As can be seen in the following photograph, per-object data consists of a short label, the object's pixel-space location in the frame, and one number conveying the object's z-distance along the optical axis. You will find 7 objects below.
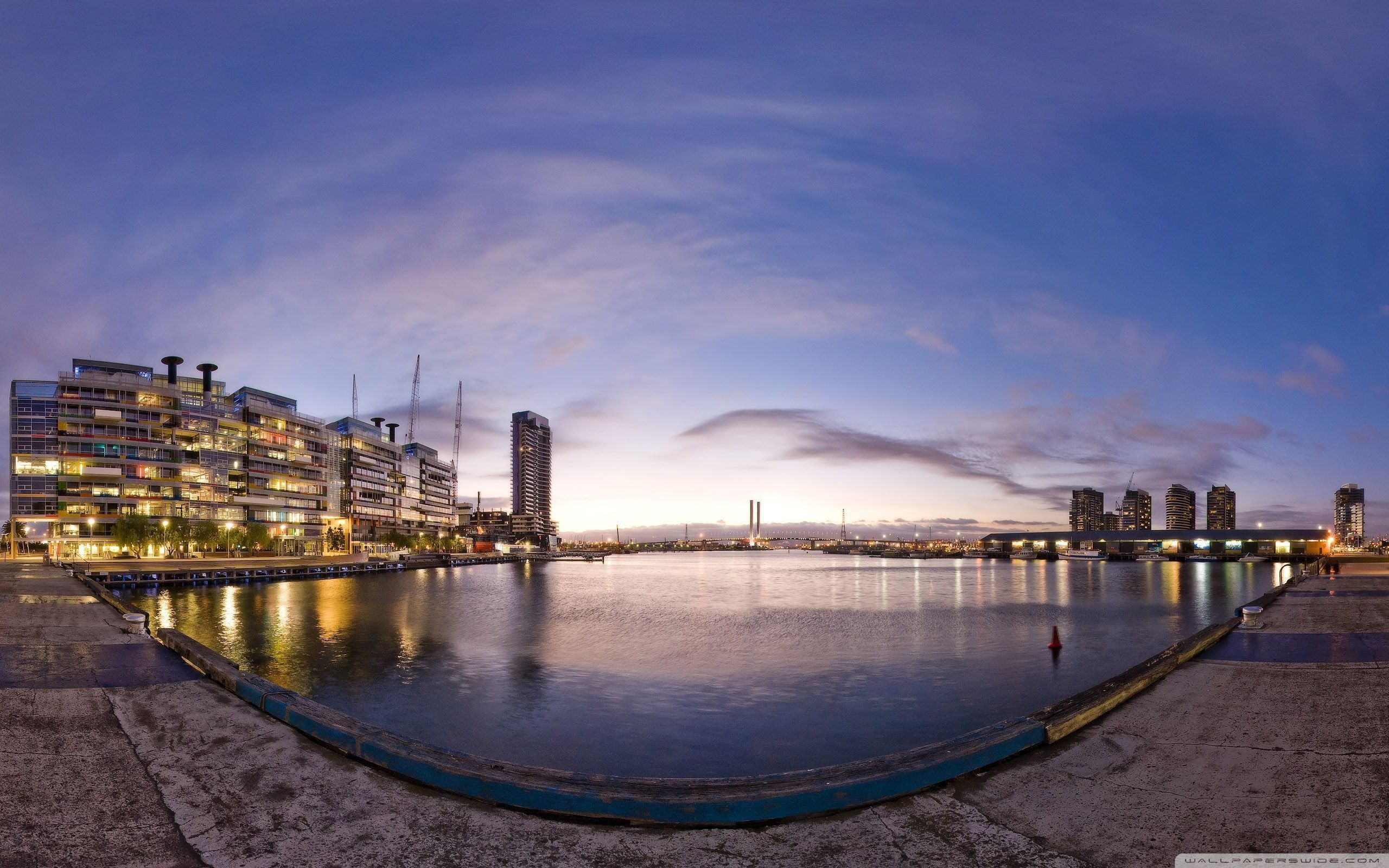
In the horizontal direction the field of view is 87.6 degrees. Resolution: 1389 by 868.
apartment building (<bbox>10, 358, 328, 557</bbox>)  128.62
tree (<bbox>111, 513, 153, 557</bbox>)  123.25
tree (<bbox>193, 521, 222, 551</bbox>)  136.88
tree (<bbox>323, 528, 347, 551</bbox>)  185.50
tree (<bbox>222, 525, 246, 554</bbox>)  148.38
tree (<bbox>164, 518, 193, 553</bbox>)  133.50
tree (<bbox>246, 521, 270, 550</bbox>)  152.12
